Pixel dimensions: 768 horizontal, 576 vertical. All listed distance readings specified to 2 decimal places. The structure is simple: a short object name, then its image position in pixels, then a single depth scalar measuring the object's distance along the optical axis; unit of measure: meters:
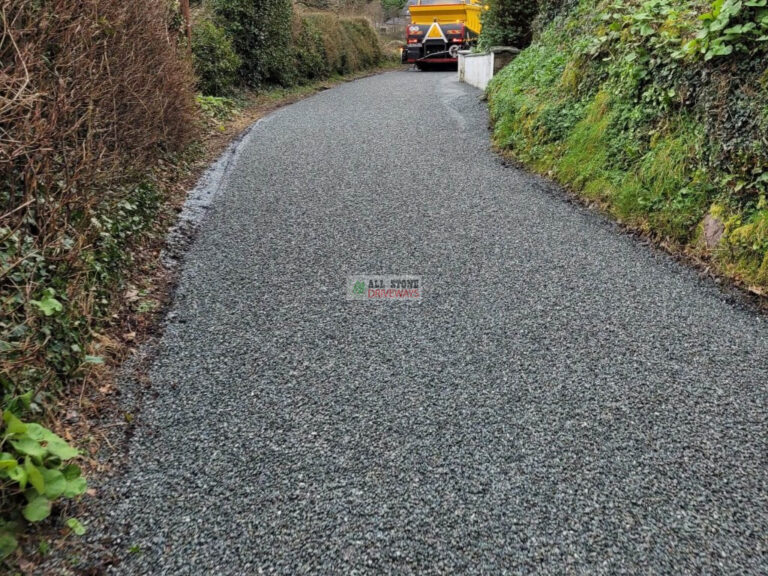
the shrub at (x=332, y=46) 15.48
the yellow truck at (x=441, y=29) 18.98
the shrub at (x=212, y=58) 10.44
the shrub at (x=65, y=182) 2.55
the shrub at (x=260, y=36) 12.06
